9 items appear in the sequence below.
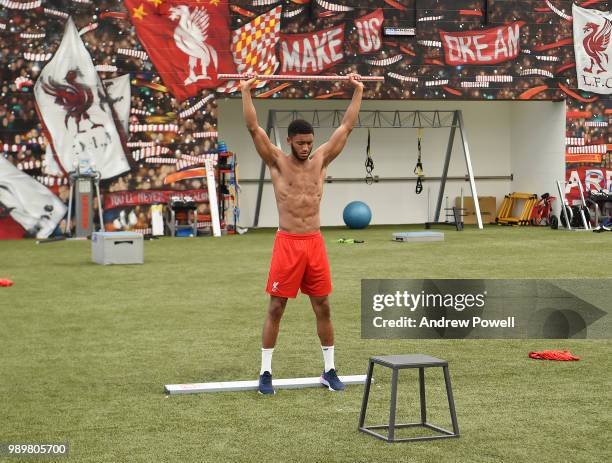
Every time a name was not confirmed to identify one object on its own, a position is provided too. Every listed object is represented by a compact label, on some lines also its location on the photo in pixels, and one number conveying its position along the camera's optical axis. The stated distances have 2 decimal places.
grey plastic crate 14.66
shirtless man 6.23
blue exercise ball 23.98
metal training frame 24.00
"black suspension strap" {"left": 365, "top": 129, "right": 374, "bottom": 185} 24.06
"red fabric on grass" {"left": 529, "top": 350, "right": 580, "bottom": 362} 7.18
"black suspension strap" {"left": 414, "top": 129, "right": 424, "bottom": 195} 24.45
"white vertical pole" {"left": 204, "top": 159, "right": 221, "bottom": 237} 22.12
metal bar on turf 6.18
